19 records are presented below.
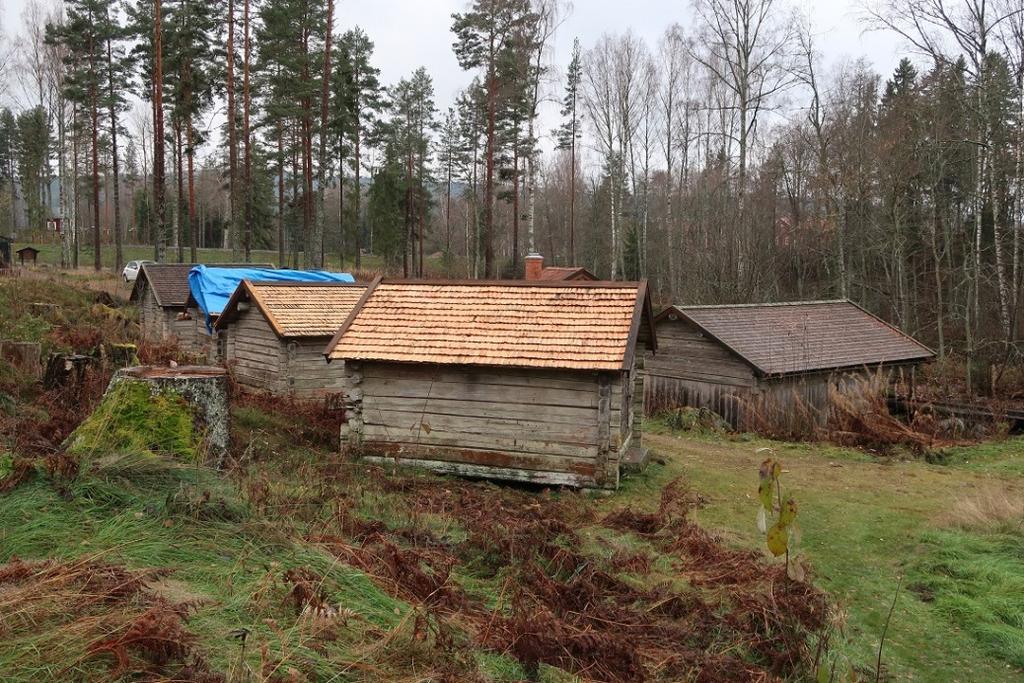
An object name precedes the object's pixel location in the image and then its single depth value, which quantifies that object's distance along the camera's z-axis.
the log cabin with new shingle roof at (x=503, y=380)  10.73
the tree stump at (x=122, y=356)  12.85
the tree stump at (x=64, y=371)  11.15
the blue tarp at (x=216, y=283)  19.72
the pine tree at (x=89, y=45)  33.53
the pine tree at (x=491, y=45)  28.89
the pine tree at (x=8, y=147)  64.77
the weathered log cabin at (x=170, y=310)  23.80
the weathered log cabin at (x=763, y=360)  18.42
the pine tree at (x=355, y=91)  34.28
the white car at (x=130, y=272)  38.91
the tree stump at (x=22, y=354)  12.05
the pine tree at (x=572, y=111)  40.62
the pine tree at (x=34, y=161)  51.19
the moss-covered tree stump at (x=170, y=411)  7.24
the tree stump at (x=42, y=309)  20.94
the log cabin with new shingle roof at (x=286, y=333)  16.33
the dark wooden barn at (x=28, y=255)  40.08
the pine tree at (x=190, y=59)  28.69
